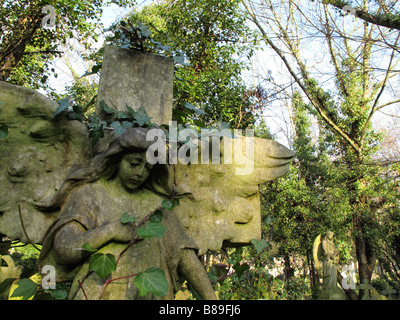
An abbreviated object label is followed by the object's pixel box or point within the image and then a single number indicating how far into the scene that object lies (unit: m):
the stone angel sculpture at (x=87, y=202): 1.66
